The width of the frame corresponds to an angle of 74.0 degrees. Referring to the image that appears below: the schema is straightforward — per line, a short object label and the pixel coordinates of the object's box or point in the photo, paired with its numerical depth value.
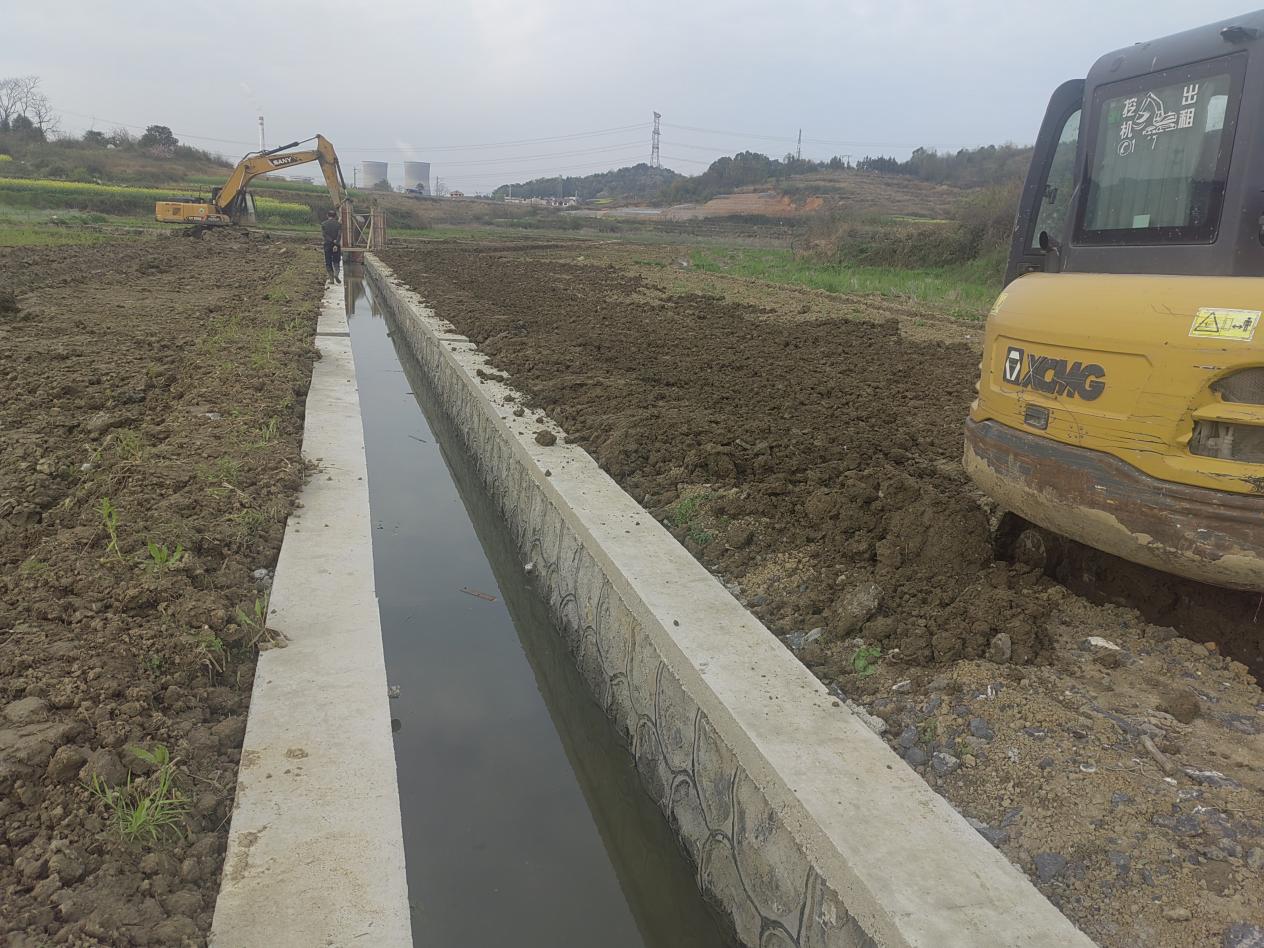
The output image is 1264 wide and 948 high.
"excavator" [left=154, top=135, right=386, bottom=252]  24.64
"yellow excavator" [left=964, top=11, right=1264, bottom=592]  2.79
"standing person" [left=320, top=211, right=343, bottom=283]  17.38
